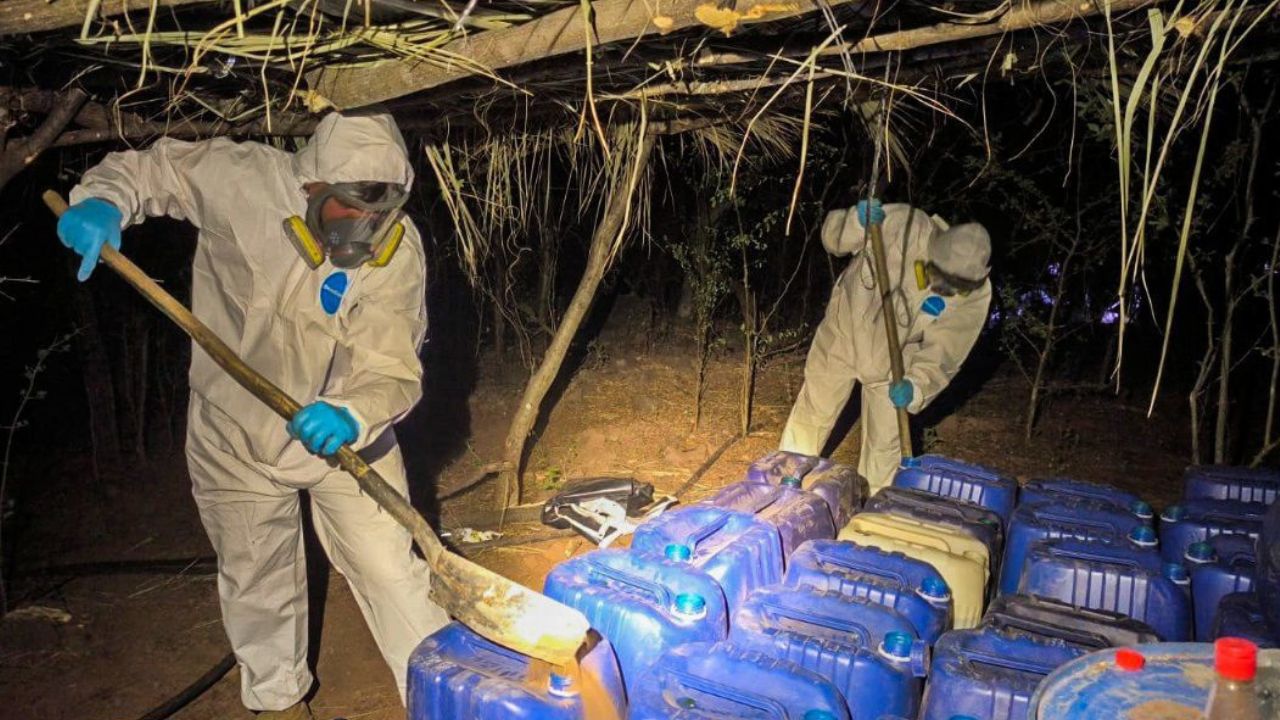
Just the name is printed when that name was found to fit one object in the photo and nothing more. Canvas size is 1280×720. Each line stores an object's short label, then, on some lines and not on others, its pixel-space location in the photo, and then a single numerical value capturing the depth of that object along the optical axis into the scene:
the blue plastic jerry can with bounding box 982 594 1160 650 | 2.40
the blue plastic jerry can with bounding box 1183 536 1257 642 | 2.92
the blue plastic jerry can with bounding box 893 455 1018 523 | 3.82
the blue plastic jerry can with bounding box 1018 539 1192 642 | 2.81
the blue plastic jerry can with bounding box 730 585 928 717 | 2.38
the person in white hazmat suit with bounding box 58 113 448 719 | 2.86
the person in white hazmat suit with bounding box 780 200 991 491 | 4.69
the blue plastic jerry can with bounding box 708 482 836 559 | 3.31
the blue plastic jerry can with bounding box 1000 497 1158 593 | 3.21
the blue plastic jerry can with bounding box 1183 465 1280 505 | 3.86
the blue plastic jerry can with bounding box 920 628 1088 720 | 2.19
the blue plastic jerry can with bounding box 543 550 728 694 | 2.52
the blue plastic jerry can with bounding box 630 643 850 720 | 2.13
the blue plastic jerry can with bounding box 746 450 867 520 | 3.75
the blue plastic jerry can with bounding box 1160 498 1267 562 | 3.34
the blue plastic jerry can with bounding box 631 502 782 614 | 2.86
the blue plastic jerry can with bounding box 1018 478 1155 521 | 3.60
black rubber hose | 3.18
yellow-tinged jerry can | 3.08
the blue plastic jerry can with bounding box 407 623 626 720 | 2.19
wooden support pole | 4.36
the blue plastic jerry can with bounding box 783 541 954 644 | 2.72
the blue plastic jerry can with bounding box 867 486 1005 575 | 3.35
